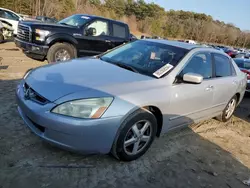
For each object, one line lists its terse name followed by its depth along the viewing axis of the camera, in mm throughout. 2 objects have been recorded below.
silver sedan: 2019
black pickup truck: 5448
